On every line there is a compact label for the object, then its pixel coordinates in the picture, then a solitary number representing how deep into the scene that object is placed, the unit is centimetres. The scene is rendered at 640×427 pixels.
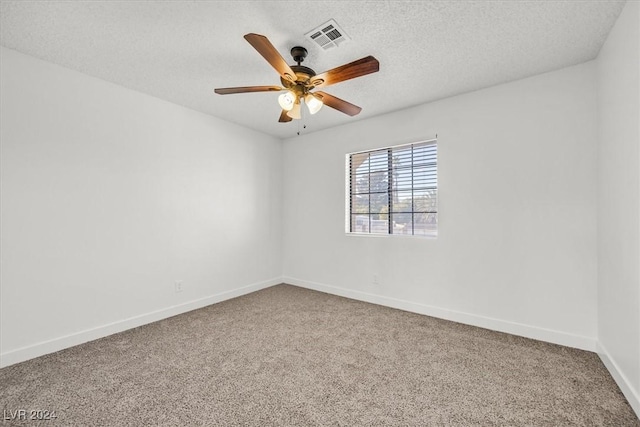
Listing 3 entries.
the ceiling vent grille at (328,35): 192
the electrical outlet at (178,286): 328
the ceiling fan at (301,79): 175
